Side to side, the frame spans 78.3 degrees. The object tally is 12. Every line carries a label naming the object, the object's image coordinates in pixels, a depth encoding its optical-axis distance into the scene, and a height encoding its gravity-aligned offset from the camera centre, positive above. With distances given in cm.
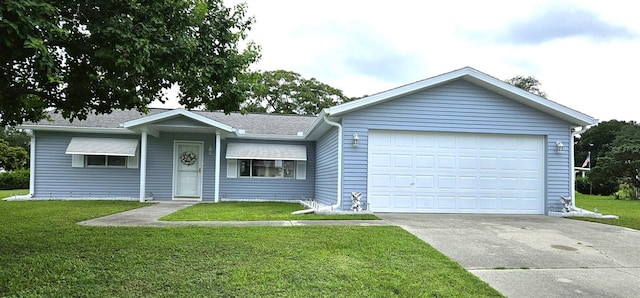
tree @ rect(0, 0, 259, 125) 360 +117
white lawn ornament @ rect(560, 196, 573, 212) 1018 -101
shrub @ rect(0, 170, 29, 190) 2380 -136
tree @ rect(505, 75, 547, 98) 3869 +807
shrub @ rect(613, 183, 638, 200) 1963 -139
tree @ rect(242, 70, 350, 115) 3578 +616
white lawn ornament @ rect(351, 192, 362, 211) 955 -93
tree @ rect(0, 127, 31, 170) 2700 +5
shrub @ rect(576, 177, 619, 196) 2416 -136
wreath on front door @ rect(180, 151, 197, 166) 1443 +8
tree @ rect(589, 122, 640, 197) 1931 +22
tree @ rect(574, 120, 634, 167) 4531 +321
